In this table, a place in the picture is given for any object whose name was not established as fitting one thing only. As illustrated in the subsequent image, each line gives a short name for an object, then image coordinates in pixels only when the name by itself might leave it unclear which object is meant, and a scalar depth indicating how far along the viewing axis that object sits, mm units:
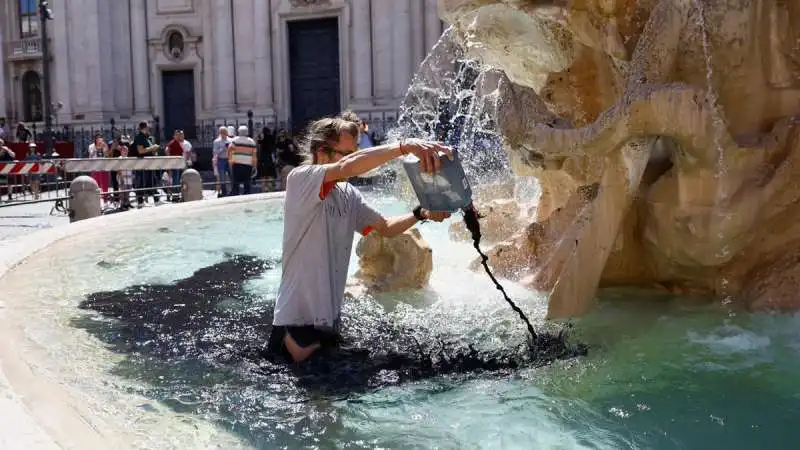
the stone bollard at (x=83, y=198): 9679
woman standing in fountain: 3385
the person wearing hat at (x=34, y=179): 15962
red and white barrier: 14547
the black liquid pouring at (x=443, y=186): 3186
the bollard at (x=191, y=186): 12203
